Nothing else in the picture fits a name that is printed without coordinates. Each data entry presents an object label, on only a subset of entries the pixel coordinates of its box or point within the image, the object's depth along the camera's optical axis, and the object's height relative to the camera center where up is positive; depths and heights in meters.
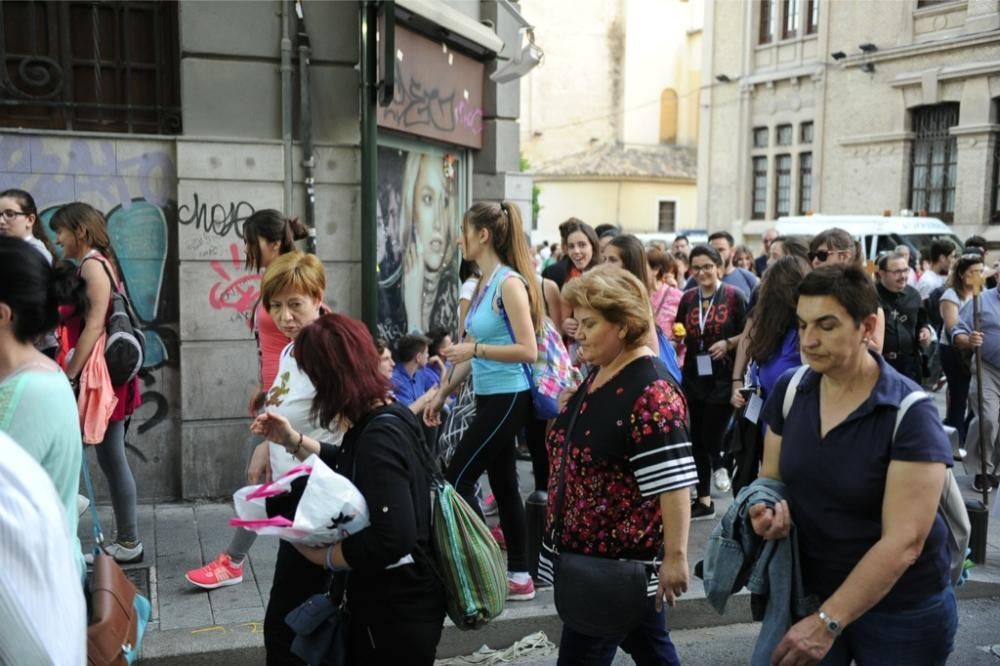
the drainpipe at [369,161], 6.29 +0.42
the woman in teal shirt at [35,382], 2.37 -0.40
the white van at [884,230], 18.64 +0.03
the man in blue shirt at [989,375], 7.30 -1.09
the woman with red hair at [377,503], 2.80 -0.80
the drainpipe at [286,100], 6.54 +0.84
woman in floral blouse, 3.00 -0.70
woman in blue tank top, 4.79 -0.62
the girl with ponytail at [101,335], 5.02 -0.59
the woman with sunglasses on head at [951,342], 7.88 -0.93
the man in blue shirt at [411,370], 6.05 -0.90
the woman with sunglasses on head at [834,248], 5.41 -0.10
